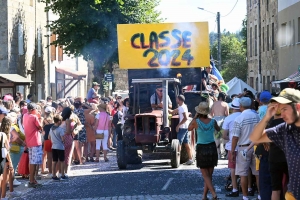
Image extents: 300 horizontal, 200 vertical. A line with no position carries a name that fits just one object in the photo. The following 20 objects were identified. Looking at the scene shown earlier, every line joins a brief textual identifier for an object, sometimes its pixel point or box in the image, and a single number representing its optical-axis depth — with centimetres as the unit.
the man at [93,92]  2691
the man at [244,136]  1234
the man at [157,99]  1981
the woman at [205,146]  1262
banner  2067
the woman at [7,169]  1292
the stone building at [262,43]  4059
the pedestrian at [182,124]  1878
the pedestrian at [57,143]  1683
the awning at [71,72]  4710
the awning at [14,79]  2827
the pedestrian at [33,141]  1566
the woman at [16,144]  1493
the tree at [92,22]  4119
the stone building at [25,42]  3569
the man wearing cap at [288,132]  702
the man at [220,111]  2088
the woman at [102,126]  2153
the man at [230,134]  1309
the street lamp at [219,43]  4837
